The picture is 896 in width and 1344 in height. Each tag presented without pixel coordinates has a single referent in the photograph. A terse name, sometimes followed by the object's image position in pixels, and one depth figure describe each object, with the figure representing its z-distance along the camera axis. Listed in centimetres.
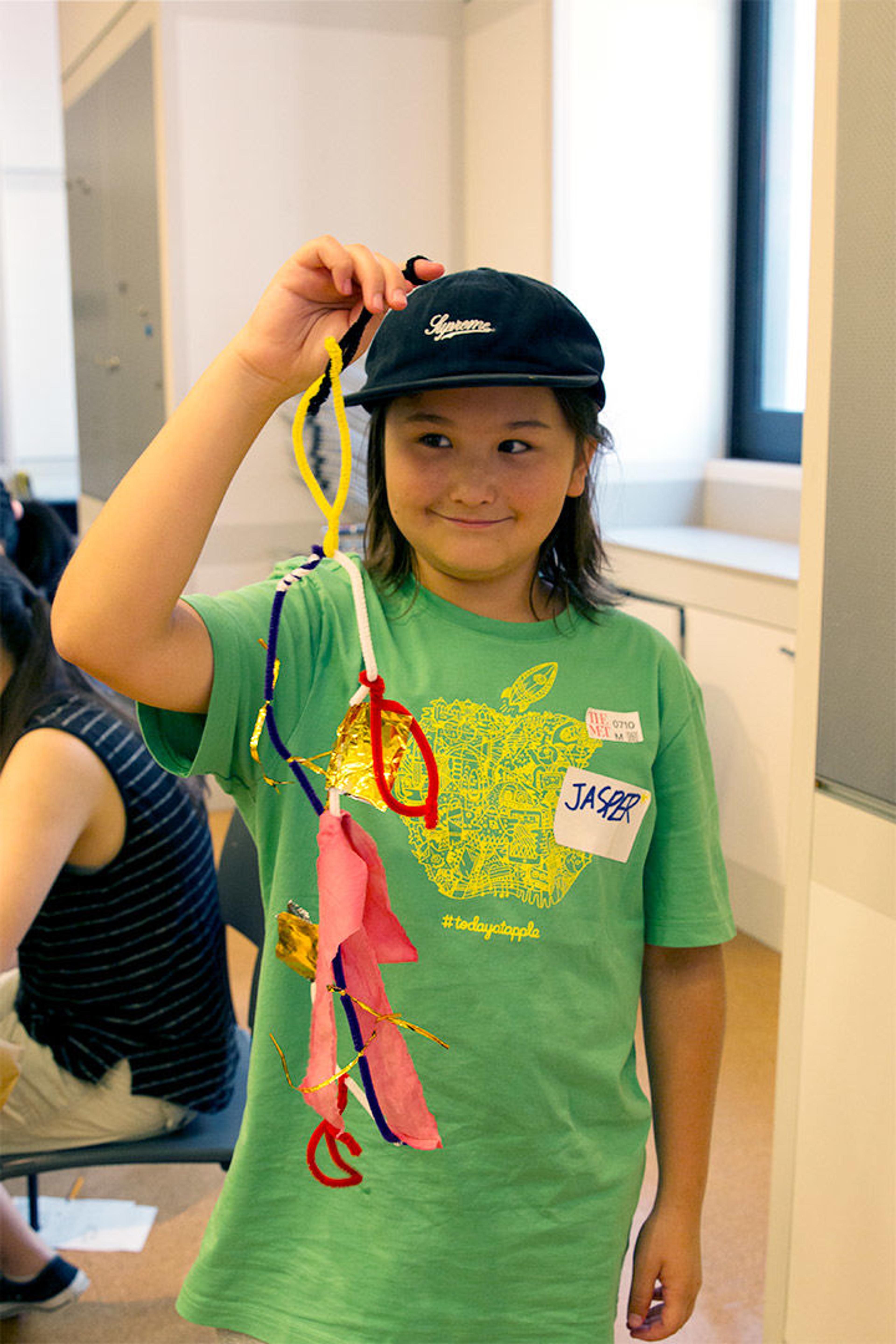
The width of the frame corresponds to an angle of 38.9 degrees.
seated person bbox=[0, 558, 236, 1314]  149
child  87
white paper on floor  198
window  352
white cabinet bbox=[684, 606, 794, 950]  289
